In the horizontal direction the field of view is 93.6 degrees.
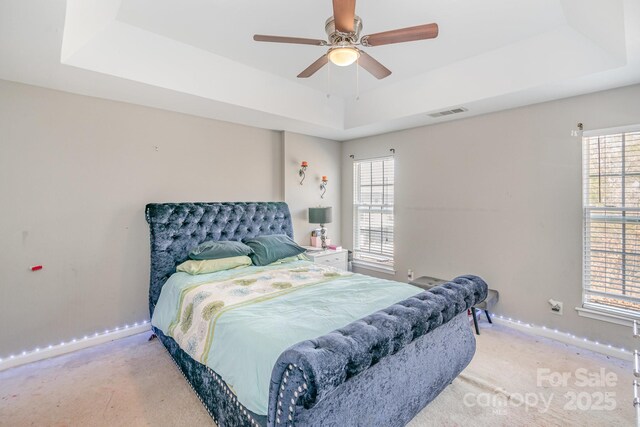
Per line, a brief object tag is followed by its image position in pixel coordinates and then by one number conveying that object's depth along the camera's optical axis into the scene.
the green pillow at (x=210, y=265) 3.01
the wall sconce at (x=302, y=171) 4.67
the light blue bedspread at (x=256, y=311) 1.62
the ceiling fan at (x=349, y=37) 1.76
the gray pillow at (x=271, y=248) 3.41
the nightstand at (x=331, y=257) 4.30
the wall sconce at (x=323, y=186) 5.04
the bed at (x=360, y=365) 1.23
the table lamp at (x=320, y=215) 4.56
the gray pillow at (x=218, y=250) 3.17
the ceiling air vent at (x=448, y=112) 3.46
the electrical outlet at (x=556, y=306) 3.15
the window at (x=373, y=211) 4.78
